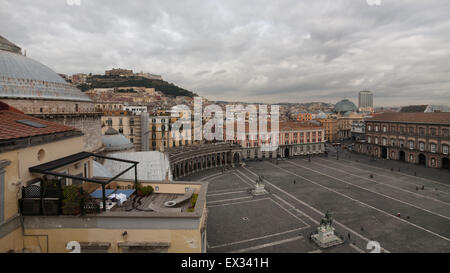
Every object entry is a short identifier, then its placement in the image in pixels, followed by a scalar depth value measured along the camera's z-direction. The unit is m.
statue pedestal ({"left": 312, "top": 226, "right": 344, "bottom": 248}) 23.55
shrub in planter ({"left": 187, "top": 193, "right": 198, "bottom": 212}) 9.82
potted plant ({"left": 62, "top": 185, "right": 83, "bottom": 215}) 8.16
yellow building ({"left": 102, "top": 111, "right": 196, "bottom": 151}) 55.44
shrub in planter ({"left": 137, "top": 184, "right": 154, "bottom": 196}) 11.84
